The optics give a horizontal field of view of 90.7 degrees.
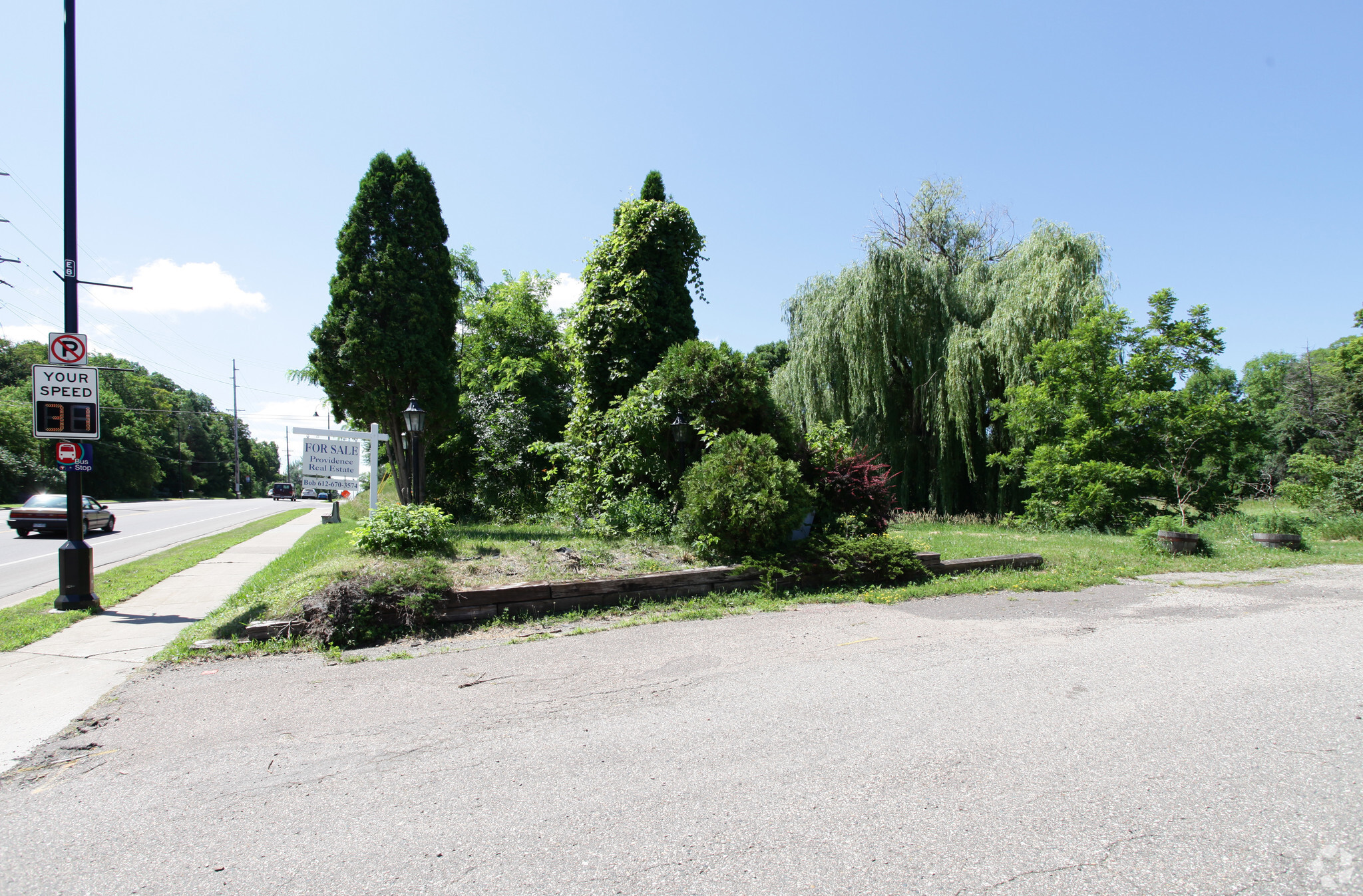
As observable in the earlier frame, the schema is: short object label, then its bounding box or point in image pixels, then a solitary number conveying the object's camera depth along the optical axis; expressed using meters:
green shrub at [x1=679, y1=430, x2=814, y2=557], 8.55
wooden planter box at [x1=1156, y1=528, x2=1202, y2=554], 11.61
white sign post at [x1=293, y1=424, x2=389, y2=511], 11.66
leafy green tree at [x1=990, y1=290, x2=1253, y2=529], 16.83
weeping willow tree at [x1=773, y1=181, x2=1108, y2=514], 18.23
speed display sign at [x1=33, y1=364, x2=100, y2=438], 8.19
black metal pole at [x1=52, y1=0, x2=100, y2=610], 7.96
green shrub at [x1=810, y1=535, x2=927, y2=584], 8.61
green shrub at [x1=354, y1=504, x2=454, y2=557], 8.08
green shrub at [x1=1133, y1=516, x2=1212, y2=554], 11.75
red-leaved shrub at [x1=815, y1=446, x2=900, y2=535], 10.00
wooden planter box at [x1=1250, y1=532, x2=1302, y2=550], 12.98
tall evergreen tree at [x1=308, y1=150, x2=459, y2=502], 14.01
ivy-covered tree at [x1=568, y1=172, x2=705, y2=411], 13.05
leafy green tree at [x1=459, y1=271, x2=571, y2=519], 16.86
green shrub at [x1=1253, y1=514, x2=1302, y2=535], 13.77
